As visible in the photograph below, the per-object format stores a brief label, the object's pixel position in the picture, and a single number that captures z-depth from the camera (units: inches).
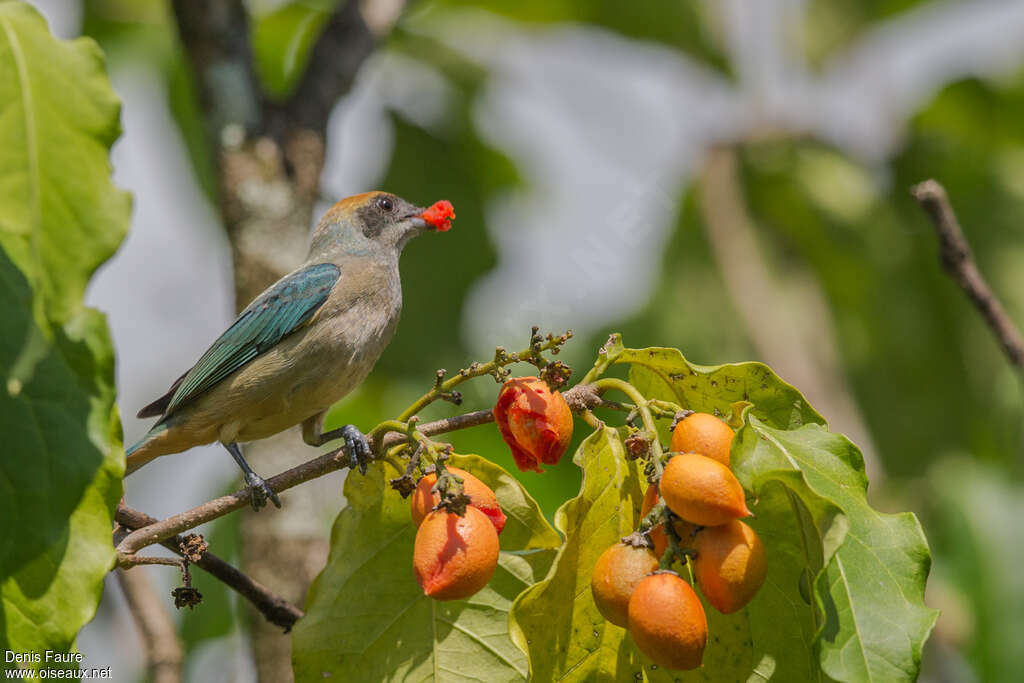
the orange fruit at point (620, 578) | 145.3
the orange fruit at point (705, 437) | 150.5
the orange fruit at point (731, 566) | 141.1
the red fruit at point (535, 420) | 164.1
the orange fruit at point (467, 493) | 163.8
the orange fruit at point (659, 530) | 150.0
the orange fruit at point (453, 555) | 152.3
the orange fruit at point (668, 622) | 136.6
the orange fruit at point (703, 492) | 138.2
